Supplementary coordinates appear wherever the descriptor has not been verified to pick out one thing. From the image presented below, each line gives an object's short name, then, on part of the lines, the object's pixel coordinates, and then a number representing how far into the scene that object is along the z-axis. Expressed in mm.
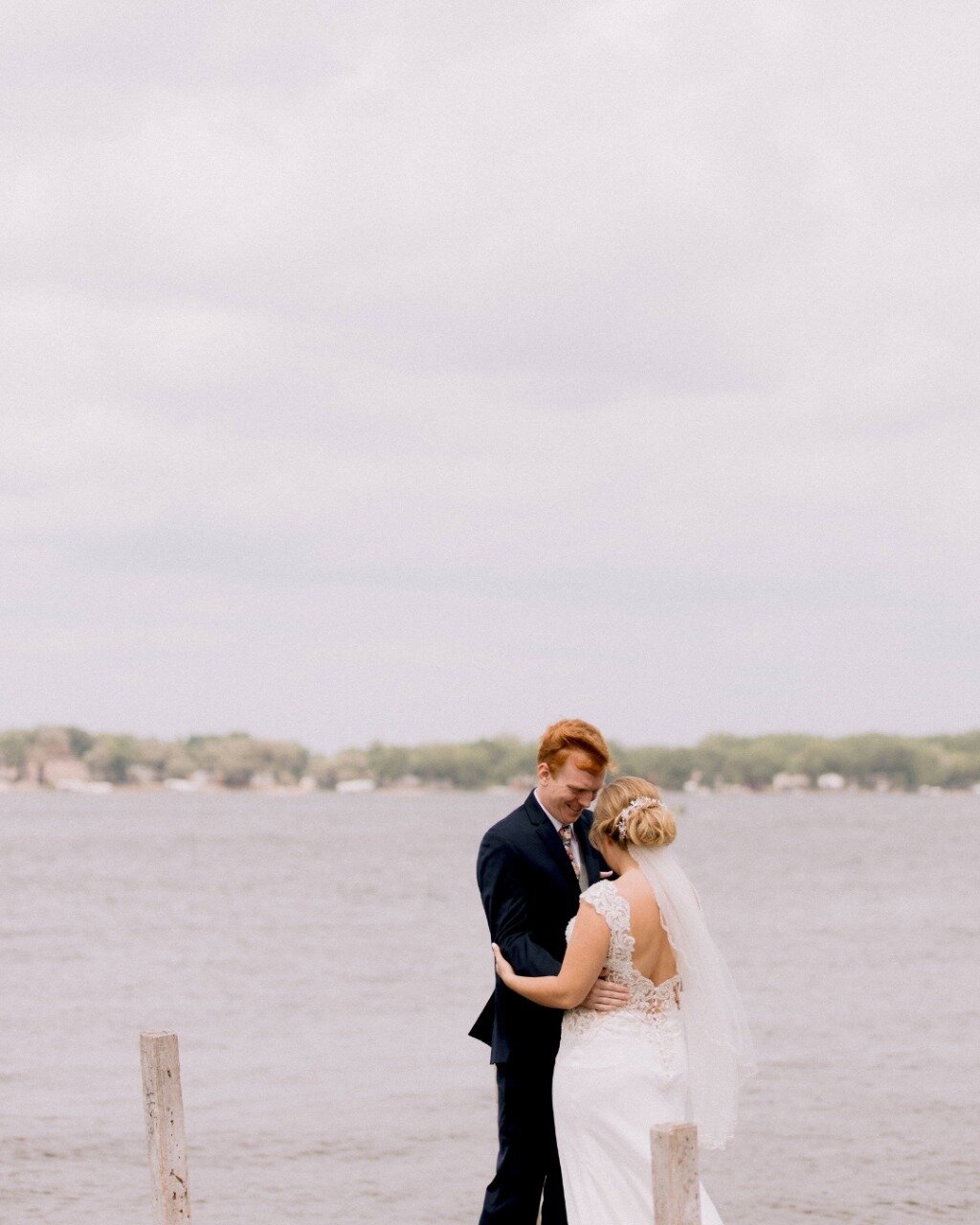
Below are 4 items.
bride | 6527
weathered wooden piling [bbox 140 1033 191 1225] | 7621
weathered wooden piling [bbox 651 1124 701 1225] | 5660
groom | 6680
